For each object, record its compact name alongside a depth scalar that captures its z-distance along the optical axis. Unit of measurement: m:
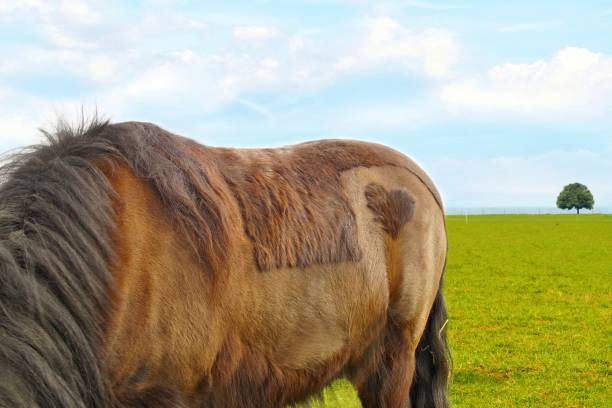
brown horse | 2.77
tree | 109.31
